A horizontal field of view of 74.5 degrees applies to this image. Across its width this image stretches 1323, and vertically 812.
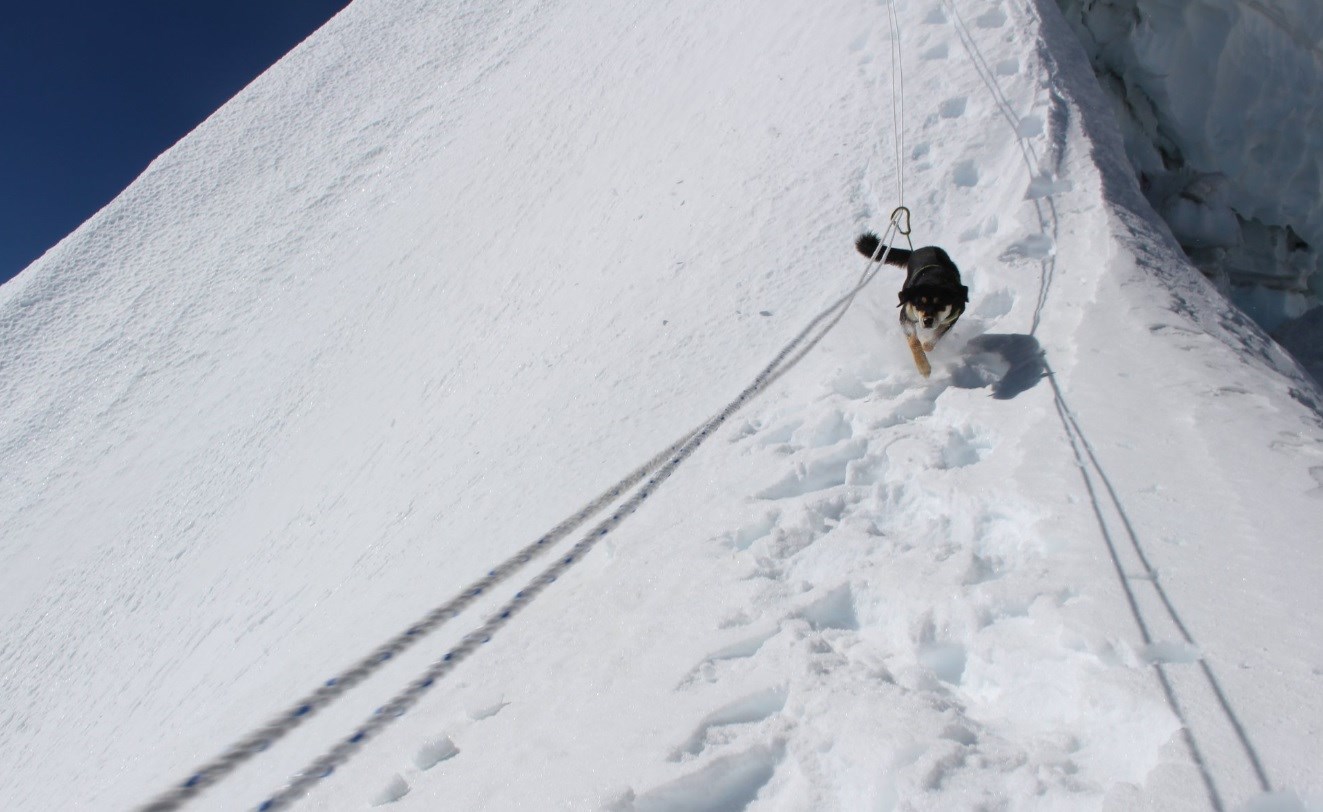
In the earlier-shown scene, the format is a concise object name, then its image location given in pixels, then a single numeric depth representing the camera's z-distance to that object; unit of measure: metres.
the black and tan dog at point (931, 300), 4.15
